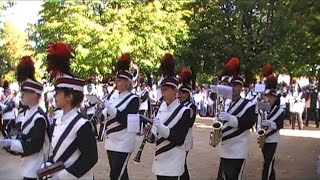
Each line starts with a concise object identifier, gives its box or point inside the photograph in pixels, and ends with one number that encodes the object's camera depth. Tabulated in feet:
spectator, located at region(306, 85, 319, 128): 83.38
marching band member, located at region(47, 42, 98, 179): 14.66
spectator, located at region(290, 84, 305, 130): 74.40
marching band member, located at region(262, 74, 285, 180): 32.07
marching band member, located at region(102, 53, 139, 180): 26.27
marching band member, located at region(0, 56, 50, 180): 18.38
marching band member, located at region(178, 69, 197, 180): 31.07
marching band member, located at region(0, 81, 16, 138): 32.74
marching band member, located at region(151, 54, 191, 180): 21.95
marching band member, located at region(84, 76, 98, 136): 26.91
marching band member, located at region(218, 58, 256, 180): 26.23
